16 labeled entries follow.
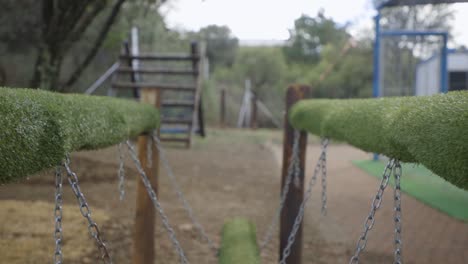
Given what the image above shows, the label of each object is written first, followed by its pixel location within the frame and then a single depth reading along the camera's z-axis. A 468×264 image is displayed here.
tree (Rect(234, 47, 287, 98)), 22.84
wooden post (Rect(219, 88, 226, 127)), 18.27
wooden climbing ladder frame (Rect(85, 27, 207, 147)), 8.91
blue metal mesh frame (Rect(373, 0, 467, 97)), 9.29
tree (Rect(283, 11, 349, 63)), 15.38
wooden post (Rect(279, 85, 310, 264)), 4.05
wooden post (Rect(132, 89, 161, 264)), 3.79
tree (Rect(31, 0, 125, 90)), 6.15
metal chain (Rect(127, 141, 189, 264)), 2.82
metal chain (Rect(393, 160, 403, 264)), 1.83
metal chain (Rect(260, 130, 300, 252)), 4.16
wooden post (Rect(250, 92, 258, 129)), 19.26
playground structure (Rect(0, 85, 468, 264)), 1.41
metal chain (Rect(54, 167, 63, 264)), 1.83
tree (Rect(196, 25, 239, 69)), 22.93
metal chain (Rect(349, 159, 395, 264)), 1.91
